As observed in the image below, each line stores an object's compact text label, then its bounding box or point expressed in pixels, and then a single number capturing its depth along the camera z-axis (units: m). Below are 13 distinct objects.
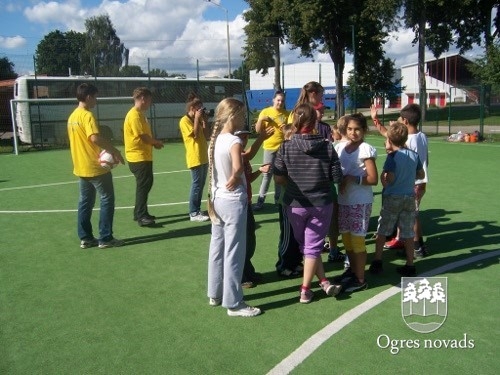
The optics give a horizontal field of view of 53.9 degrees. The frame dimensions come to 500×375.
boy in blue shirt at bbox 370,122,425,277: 4.96
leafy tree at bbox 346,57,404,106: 42.38
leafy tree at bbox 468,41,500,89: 24.88
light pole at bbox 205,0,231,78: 26.38
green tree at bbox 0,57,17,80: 21.20
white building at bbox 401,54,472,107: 64.88
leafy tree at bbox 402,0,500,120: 33.22
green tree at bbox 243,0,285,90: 38.81
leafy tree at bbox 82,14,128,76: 25.52
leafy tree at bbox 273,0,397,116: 33.50
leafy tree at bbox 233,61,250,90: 24.66
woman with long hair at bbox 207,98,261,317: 3.98
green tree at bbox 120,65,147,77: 23.88
